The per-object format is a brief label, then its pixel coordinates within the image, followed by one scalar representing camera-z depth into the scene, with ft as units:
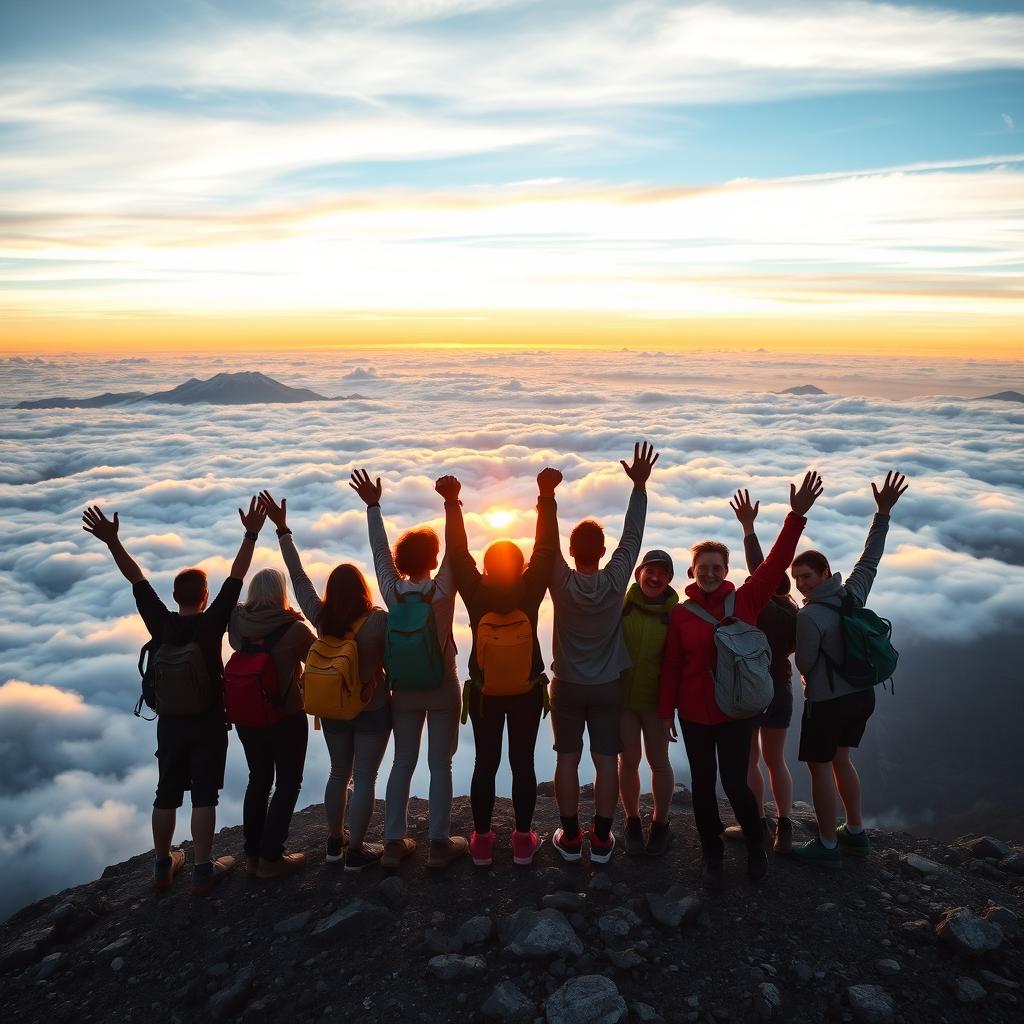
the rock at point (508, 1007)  12.47
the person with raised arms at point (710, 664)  14.34
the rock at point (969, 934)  13.50
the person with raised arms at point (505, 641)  15.02
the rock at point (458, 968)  13.56
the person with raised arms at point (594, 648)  15.19
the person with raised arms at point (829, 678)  15.29
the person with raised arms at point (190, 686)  15.64
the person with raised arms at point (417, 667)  15.40
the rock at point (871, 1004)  12.04
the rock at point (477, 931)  14.38
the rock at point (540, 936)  13.78
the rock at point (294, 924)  15.43
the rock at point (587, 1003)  12.22
